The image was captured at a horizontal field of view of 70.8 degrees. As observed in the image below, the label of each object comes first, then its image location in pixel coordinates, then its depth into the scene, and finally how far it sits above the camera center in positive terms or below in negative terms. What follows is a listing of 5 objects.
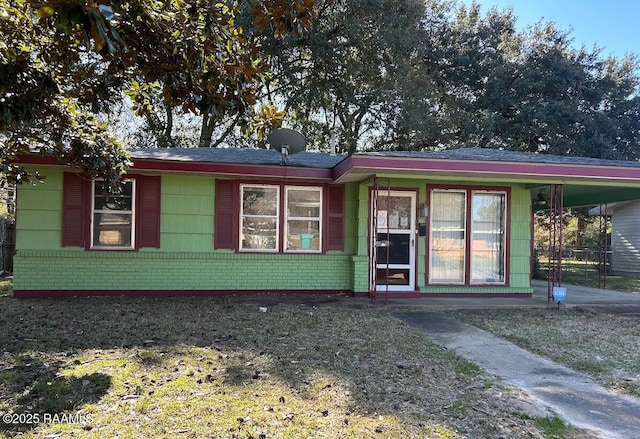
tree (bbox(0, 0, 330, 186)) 3.80 +1.61
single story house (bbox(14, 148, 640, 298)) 8.30 -0.02
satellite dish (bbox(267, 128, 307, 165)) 8.66 +1.70
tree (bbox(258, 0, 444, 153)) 17.03 +6.53
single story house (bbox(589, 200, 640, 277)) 16.39 -0.10
